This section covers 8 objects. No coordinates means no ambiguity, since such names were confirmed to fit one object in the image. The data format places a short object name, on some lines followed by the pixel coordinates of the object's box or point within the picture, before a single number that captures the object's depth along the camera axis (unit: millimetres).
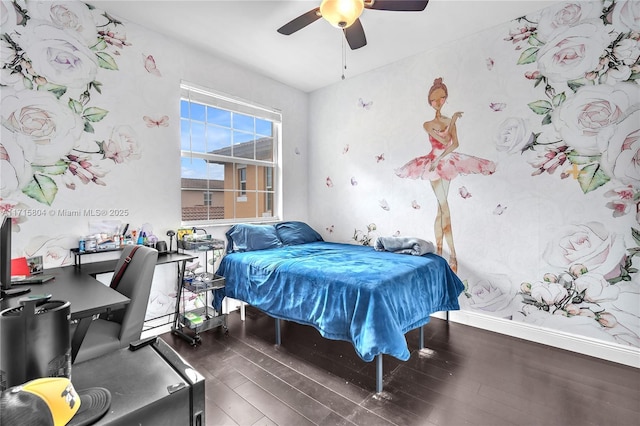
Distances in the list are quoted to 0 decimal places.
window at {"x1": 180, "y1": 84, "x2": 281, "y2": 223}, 3229
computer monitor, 1399
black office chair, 1575
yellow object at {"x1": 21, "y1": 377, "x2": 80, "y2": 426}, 492
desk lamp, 2922
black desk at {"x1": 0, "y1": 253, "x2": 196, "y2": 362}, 1391
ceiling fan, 1883
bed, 1969
